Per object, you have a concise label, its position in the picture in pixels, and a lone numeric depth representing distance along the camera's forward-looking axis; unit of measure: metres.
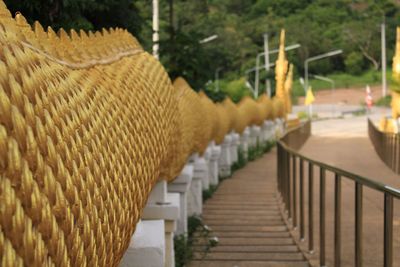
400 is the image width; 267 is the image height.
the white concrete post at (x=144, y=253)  3.62
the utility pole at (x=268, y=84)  49.92
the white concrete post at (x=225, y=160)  17.20
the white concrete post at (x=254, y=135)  25.18
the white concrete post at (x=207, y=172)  12.53
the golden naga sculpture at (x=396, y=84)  22.39
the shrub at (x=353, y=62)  101.88
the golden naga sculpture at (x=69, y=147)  1.37
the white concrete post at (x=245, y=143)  21.84
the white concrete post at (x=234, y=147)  19.47
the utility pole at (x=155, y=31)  13.84
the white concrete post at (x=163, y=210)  5.00
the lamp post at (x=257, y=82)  60.42
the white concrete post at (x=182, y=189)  7.36
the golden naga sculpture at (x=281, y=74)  31.48
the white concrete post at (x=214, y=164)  13.91
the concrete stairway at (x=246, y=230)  7.47
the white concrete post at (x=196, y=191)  9.92
